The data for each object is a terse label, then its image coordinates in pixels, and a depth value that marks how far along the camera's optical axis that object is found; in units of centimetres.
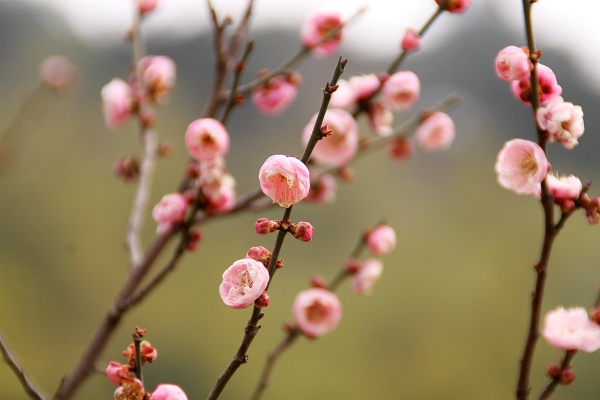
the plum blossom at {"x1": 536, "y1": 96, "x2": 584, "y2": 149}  144
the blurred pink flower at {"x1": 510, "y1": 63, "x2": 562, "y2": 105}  146
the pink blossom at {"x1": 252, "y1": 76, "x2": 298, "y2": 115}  164
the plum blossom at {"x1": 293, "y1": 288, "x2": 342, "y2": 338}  161
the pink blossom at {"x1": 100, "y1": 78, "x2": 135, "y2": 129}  167
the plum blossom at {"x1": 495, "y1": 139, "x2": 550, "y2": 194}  145
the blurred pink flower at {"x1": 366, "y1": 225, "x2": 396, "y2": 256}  165
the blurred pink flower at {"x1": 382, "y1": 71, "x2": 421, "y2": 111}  159
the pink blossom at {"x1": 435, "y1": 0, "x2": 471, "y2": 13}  153
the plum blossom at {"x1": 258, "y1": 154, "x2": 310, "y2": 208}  140
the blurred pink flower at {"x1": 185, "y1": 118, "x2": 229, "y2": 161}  157
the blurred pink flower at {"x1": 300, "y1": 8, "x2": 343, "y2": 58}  165
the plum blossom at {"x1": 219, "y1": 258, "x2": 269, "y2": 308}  140
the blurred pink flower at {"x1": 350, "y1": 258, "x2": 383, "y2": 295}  165
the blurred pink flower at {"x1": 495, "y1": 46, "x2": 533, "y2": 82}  145
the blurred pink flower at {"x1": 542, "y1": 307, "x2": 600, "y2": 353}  146
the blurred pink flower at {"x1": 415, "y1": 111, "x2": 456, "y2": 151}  170
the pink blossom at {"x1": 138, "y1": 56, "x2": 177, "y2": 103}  168
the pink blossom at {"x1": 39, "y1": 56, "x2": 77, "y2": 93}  263
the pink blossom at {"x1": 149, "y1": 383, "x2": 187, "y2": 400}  143
